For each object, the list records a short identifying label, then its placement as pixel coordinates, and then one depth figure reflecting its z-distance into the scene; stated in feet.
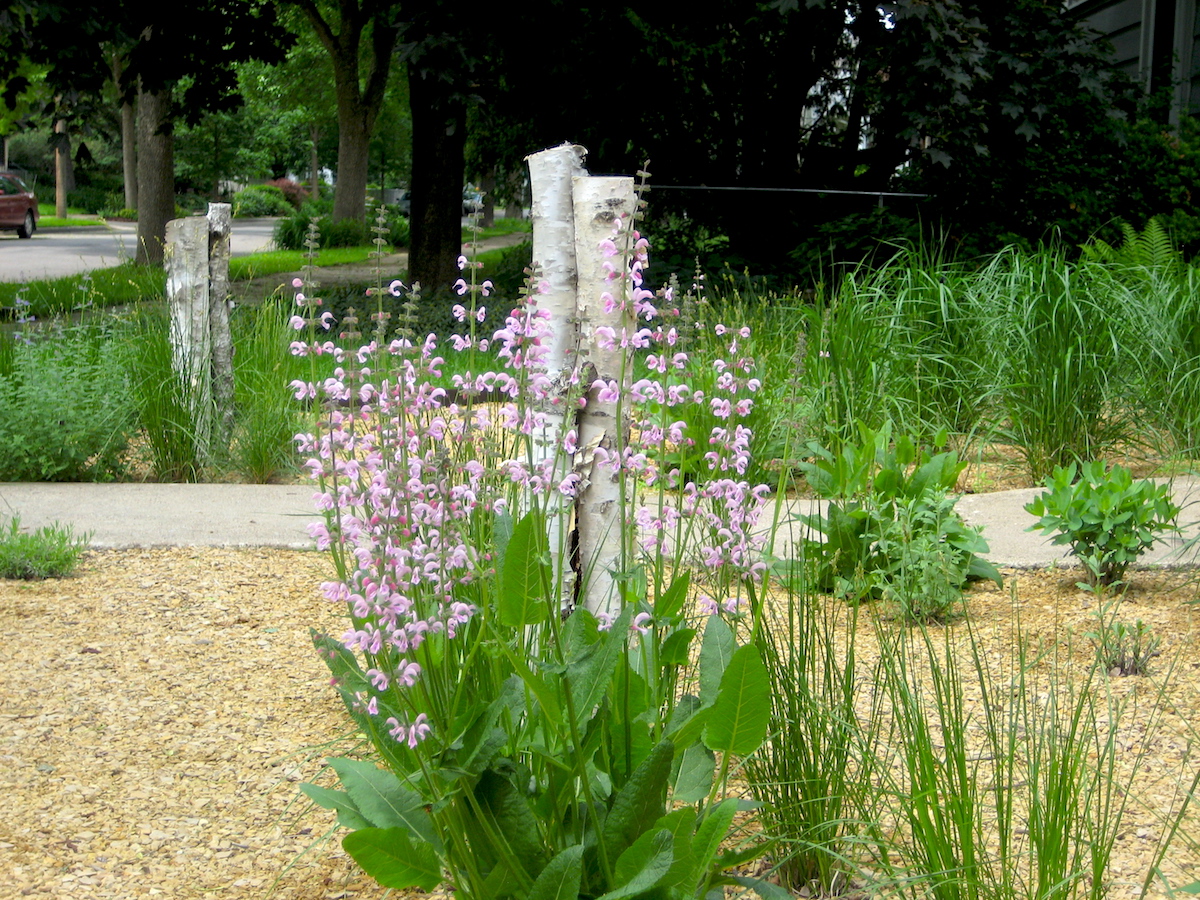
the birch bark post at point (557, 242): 10.17
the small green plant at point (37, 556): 14.74
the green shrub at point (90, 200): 155.12
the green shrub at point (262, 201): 154.71
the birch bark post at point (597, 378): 9.77
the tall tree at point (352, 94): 73.26
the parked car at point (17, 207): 99.55
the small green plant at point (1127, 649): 11.03
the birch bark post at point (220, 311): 21.40
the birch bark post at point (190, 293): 21.08
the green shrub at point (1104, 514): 12.98
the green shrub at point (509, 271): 42.80
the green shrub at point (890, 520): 13.00
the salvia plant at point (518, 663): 6.05
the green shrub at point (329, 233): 79.27
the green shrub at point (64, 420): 19.67
